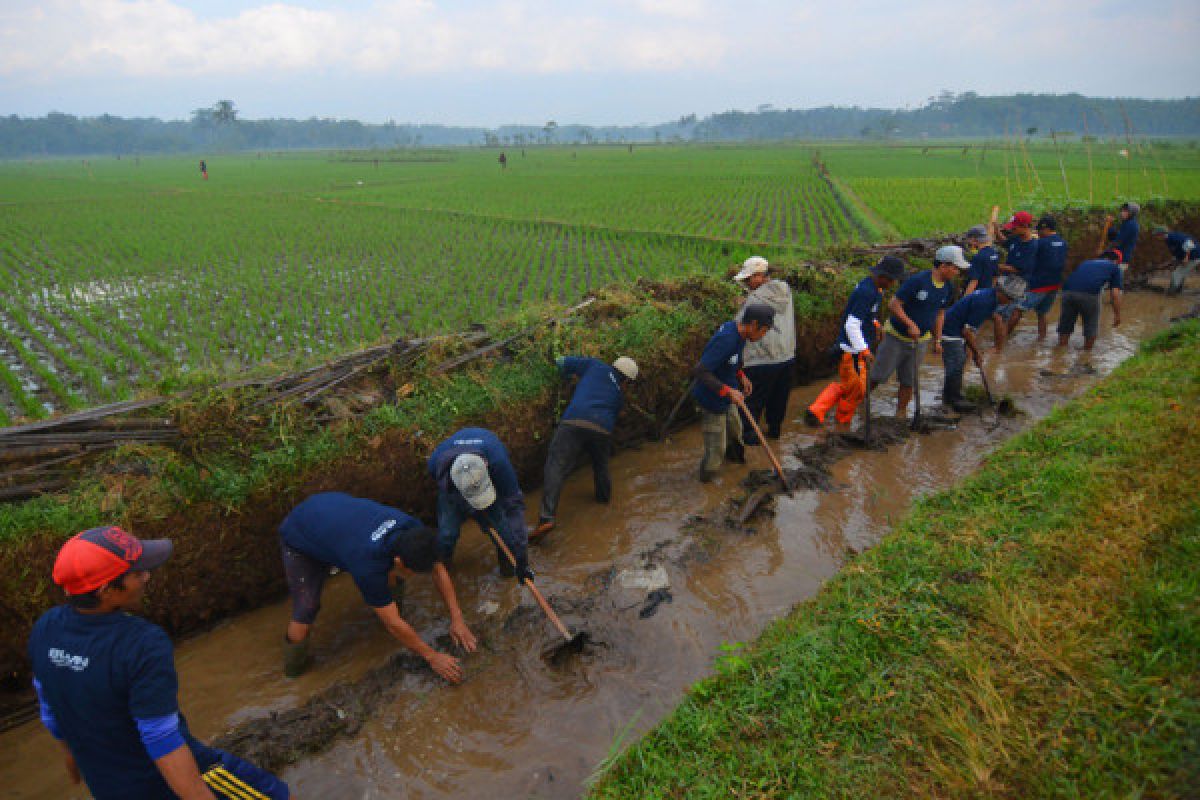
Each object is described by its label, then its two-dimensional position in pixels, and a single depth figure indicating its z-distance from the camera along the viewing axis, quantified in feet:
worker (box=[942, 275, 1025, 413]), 21.40
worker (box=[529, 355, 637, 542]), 16.19
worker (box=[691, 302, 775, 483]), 16.21
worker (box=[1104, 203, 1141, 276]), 31.12
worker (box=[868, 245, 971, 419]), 19.48
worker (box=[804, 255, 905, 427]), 18.48
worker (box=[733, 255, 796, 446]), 18.28
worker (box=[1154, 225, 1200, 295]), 33.27
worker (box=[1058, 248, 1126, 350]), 25.96
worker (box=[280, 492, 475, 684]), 10.71
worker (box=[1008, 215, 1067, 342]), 26.58
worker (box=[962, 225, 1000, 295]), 24.08
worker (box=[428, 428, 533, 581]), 13.14
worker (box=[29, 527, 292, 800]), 6.64
